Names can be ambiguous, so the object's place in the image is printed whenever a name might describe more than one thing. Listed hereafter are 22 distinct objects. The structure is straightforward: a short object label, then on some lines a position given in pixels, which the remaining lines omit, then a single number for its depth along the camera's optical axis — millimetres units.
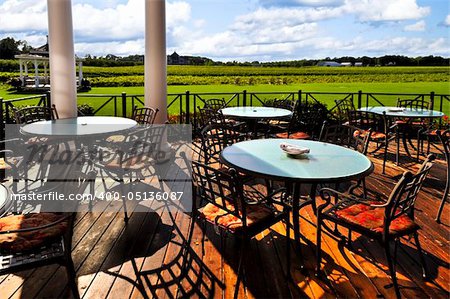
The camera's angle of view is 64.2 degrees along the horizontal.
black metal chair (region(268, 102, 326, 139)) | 6207
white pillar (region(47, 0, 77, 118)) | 4559
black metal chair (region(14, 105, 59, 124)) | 4273
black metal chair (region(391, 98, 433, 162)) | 5414
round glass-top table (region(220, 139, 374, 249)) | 2125
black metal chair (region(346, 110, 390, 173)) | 4801
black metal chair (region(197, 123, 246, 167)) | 3407
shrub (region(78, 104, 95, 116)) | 7262
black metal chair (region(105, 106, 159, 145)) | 4650
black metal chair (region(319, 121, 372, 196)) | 2988
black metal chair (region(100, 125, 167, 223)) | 3211
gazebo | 22183
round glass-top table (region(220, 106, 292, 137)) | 4938
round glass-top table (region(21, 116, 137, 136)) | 3309
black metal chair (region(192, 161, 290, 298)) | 1990
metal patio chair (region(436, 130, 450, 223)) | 3125
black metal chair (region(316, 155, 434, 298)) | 1948
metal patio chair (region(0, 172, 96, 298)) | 1707
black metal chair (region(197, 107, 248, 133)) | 4918
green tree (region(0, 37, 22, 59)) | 23000
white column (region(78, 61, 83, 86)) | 23888
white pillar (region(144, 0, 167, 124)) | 5387
